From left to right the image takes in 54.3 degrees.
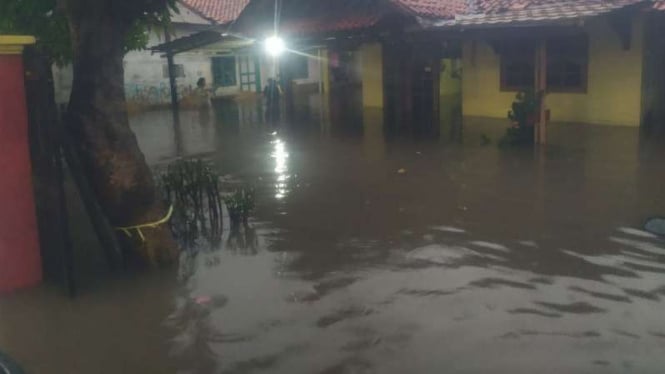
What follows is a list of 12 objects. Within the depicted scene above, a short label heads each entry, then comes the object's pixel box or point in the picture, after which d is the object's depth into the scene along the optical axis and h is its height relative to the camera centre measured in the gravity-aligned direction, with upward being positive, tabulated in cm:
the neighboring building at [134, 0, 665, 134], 1290 +82
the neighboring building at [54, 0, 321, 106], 2484 +94
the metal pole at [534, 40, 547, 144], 1241 -9
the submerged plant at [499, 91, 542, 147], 1255 -73
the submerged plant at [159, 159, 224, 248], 734 -131
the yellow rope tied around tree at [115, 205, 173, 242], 618 -126
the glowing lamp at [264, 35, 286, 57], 1833 +129
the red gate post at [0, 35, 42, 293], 540 -68
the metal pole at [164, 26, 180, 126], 2123 +11
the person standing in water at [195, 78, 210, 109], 2567 -7
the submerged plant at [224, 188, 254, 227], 772 -139
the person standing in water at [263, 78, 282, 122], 2022 -32
